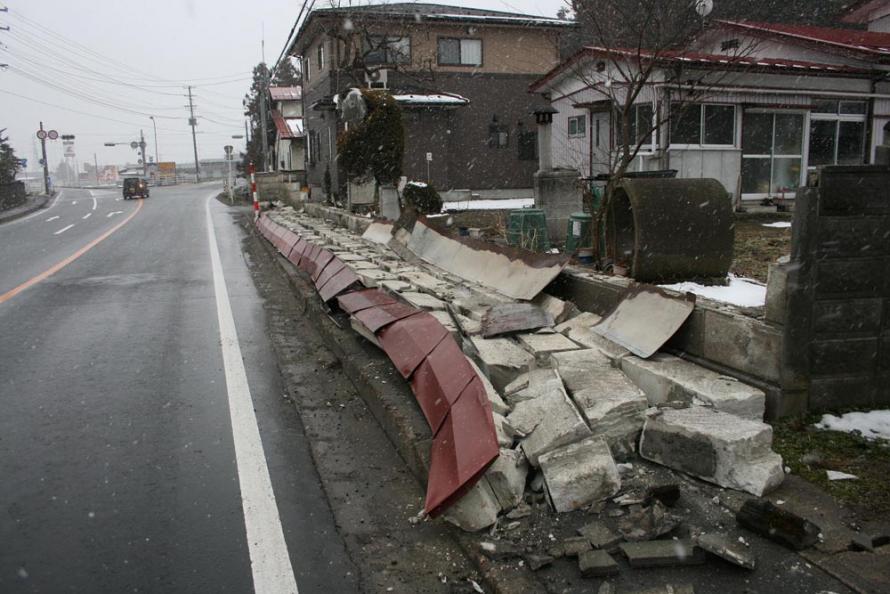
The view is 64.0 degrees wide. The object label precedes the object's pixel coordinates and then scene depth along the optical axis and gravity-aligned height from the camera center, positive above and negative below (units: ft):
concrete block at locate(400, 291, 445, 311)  22.43 -4.35
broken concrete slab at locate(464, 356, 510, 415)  14.40 -4.81
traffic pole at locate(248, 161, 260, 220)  74.90 -2.68
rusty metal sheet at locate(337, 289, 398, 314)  23.50 -4.46
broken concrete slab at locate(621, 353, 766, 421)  13.89 -4.50
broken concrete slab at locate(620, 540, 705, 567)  10.27 -5.60
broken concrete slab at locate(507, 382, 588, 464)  12.49 -4.67
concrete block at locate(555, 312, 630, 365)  17.08 -4.40
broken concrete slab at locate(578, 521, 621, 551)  10.73 -5.62
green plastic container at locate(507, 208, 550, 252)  33.13 -2.99
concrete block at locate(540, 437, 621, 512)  11.84 -5.17
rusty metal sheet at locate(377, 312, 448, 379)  17.81 -4.54
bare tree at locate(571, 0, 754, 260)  27.25 +6.12
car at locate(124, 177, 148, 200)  155.63 -3.91
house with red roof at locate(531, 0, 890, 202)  52.60 +3.90
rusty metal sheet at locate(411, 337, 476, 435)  14.90 -4.68
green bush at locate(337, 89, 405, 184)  54.95 +1.61
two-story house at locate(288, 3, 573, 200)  93.15 +11.54
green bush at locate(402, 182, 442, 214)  51.83 -2.31
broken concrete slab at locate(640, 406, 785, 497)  12.09 -4.97
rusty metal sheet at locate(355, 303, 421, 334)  20.71 -4.41
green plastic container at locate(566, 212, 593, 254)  30.89 -2.96
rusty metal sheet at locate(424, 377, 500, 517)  11.71 -4.92
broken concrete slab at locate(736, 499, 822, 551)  10.43 -5.37
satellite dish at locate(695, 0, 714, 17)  38.18 +8.78
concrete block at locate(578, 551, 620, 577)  10.05 -5.62
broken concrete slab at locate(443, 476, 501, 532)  11.72 -5.66
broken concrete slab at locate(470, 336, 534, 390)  16.53 -4.57
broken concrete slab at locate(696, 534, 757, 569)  10.03 -5.49
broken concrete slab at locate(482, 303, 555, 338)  19.15 -4.23
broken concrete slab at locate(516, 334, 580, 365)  17.10 -4.43
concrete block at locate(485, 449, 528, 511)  12.12 -5.34
